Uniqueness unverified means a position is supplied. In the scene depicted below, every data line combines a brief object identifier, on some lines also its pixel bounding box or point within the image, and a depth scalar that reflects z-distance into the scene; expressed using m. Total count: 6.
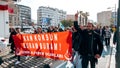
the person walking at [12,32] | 4.80
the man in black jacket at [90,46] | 2.45
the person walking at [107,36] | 7.24
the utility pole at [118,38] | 1.71
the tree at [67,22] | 50.64
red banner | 2.97
